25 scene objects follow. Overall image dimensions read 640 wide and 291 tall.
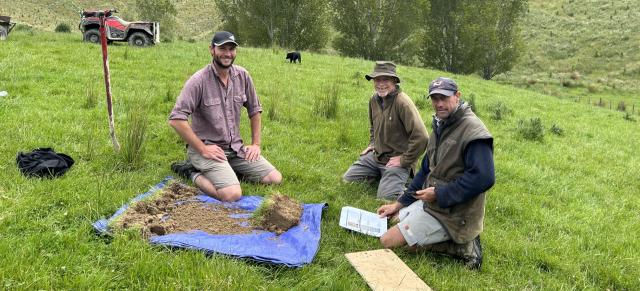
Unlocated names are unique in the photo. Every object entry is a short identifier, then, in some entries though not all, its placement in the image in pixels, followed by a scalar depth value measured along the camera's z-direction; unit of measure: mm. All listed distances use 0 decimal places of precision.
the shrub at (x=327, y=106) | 8438
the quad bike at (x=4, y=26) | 13346
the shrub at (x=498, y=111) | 10594
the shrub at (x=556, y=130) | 9946
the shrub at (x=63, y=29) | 23894
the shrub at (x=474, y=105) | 10958
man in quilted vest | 3369
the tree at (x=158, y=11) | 35062
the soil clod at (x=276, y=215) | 3855
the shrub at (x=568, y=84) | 25531
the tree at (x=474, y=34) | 26844
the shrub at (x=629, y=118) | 13917
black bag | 4281
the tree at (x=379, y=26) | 28141
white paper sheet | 4062
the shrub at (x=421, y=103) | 10367
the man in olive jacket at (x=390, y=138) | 4957
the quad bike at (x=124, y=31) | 14680
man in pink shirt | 4566
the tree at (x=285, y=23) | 28906
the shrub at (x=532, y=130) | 8922
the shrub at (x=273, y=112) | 7891
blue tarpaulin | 3264
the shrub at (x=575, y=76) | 27386
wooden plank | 3146
